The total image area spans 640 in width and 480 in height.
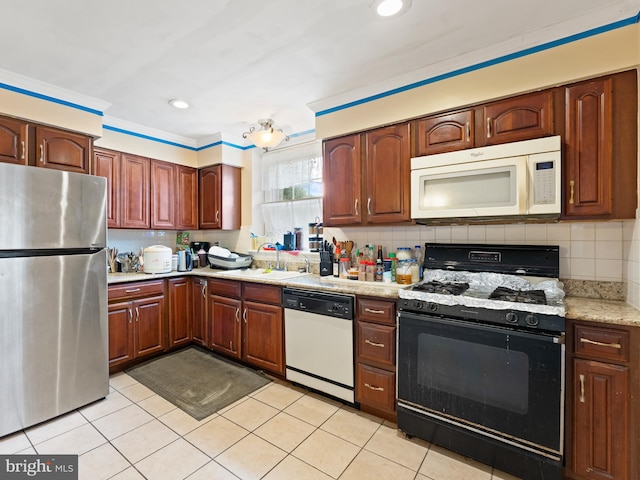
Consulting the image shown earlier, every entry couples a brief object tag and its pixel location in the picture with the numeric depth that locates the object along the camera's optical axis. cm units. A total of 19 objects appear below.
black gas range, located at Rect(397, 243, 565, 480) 152
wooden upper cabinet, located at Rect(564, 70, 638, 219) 163
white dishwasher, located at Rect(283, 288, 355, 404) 223
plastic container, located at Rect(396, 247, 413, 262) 239
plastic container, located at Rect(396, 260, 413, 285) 230
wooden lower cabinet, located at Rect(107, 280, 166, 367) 279
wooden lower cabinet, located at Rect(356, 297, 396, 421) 204
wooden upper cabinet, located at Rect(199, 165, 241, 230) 370
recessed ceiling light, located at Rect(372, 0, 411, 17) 155
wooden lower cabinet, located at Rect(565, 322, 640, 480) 141
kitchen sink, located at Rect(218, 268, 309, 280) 291
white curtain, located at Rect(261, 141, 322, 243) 336
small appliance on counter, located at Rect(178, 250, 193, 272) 345
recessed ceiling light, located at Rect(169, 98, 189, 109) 272
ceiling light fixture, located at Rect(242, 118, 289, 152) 272
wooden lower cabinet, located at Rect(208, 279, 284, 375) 265
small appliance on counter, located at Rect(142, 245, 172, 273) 314
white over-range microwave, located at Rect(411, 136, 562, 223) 173
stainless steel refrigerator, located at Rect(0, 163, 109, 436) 193
